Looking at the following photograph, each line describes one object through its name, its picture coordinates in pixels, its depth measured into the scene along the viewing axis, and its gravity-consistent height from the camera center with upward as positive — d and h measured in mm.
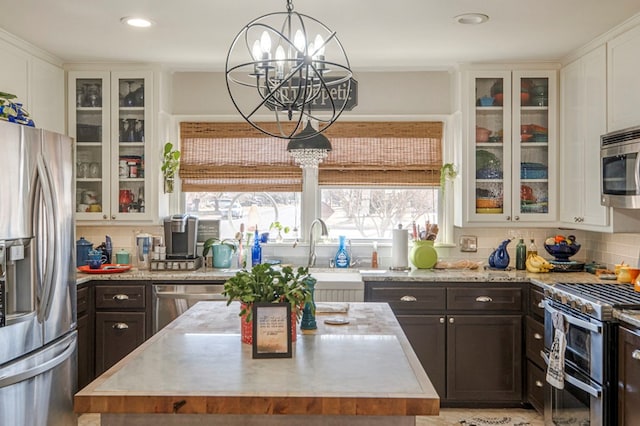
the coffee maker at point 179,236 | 4566 -166
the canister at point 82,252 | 4605 -289
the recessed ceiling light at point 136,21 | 3455 +1124
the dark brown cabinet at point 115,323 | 4203 -759
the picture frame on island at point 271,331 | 2092 -407
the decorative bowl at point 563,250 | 4379 -257
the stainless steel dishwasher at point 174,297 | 4230 -581
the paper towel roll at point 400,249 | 4582 -263
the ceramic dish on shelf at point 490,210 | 4527 +34
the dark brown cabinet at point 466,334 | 4117 -820
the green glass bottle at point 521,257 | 4508 -318
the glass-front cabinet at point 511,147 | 4504 +510
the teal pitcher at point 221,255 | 4625 -313
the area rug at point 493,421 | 3877 -1345
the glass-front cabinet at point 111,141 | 4586 +562
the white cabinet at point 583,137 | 3852 +530
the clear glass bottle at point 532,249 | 4500 -259
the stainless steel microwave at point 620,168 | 3287 +266
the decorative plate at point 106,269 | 4336 -400
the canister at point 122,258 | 4746 -345
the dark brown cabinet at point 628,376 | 2742 -753
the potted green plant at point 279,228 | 4941 -113
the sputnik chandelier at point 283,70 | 1913 +848
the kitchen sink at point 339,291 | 4062 -517
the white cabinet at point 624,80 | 3416 +794
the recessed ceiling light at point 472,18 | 3383 +1120
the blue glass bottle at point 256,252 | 4719 -295
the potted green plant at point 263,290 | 2182 -277
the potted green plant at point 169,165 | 4688 +388
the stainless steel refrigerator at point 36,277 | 2832 -323
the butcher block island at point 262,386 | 1718 -514
